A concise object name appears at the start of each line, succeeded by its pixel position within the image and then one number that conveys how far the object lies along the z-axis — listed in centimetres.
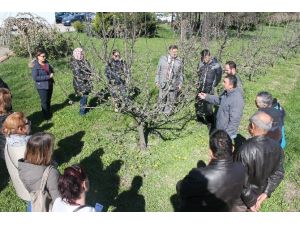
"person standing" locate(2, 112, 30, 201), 273
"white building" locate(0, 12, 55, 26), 1743
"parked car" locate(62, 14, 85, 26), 1713
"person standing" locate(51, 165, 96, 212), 209
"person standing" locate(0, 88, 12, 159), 350
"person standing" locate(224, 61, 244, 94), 472
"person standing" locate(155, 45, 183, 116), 433
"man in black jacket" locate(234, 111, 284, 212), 262
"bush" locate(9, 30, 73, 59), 1010
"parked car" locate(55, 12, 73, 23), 1938
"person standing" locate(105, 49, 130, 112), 390
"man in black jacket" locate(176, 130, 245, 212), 228
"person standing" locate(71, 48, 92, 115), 440
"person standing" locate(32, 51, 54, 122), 529
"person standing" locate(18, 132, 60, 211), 246
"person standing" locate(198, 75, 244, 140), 390
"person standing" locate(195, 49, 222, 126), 506
